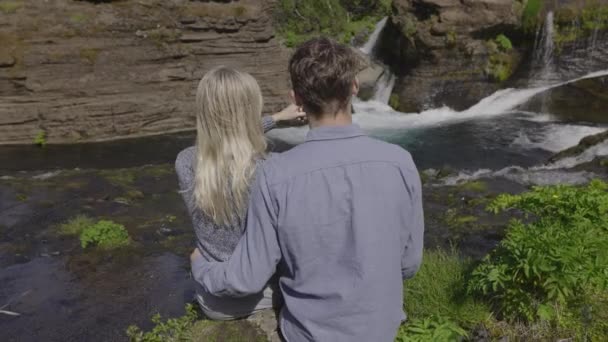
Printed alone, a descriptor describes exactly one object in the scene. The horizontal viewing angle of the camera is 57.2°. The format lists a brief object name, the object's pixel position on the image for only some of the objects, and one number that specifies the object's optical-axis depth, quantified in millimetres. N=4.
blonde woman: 2691
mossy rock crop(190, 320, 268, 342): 2914
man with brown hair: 2332
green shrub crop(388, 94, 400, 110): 21305
